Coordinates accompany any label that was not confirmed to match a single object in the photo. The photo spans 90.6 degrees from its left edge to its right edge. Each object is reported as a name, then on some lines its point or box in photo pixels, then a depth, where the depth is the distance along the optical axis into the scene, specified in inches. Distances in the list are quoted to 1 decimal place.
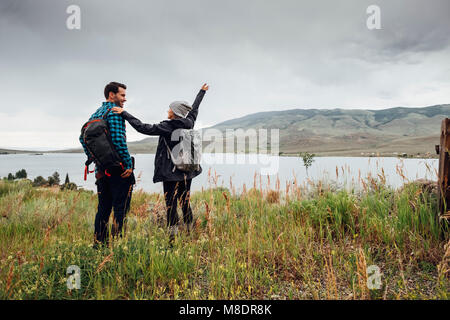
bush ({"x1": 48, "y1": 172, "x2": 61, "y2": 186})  484.8
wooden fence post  107.3
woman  137.6
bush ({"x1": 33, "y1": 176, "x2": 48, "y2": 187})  424.1
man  126.1
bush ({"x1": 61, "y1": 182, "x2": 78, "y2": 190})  401.5
